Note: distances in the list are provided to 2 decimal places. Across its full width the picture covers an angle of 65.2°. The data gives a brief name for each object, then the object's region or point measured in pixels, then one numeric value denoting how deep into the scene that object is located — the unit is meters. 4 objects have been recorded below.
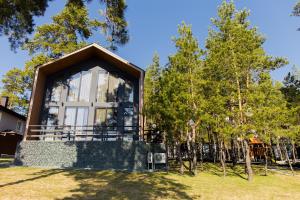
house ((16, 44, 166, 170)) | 20.20
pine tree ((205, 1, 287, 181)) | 16.64
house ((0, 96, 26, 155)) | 26.77
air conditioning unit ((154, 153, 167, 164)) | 17.47
